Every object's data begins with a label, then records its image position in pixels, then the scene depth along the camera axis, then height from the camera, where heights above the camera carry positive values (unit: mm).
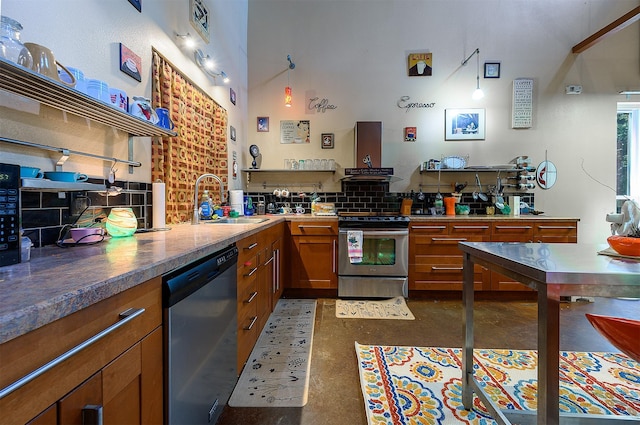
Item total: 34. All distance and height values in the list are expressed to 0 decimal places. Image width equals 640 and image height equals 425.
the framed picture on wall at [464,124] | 3656 +1090
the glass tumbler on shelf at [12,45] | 828 +489
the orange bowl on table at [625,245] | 1098 -149
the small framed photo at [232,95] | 3189 +1290
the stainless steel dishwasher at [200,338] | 933 -531
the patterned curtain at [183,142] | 1901 +536
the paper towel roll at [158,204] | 1743 +14
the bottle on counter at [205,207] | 2340 -6
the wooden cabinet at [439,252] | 3045 -488
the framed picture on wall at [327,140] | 3742 +888
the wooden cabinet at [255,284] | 1674 -565
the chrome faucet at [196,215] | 2070 -65
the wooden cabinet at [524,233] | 3016 -274
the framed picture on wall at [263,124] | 3771 +1114
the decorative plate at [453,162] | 3535 +573
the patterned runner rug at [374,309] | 2662 -1033
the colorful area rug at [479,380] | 1470 -1065
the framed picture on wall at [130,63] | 1537 +822
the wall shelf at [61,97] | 858 +409
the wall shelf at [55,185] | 886 +75
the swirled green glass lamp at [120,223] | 1345 -82
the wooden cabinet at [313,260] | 3094 -592
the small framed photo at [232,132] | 3188 +860
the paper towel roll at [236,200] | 3008 +70
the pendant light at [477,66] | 3576 +1854
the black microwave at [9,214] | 792 -25
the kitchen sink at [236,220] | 2440 -128
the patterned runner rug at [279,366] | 1560 -1058
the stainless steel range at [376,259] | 3027 -570
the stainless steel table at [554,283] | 915 -257
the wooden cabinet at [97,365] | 475 -342
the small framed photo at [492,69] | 3645 +1805
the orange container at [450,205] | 3496 +28
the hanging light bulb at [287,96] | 3497 +1387
